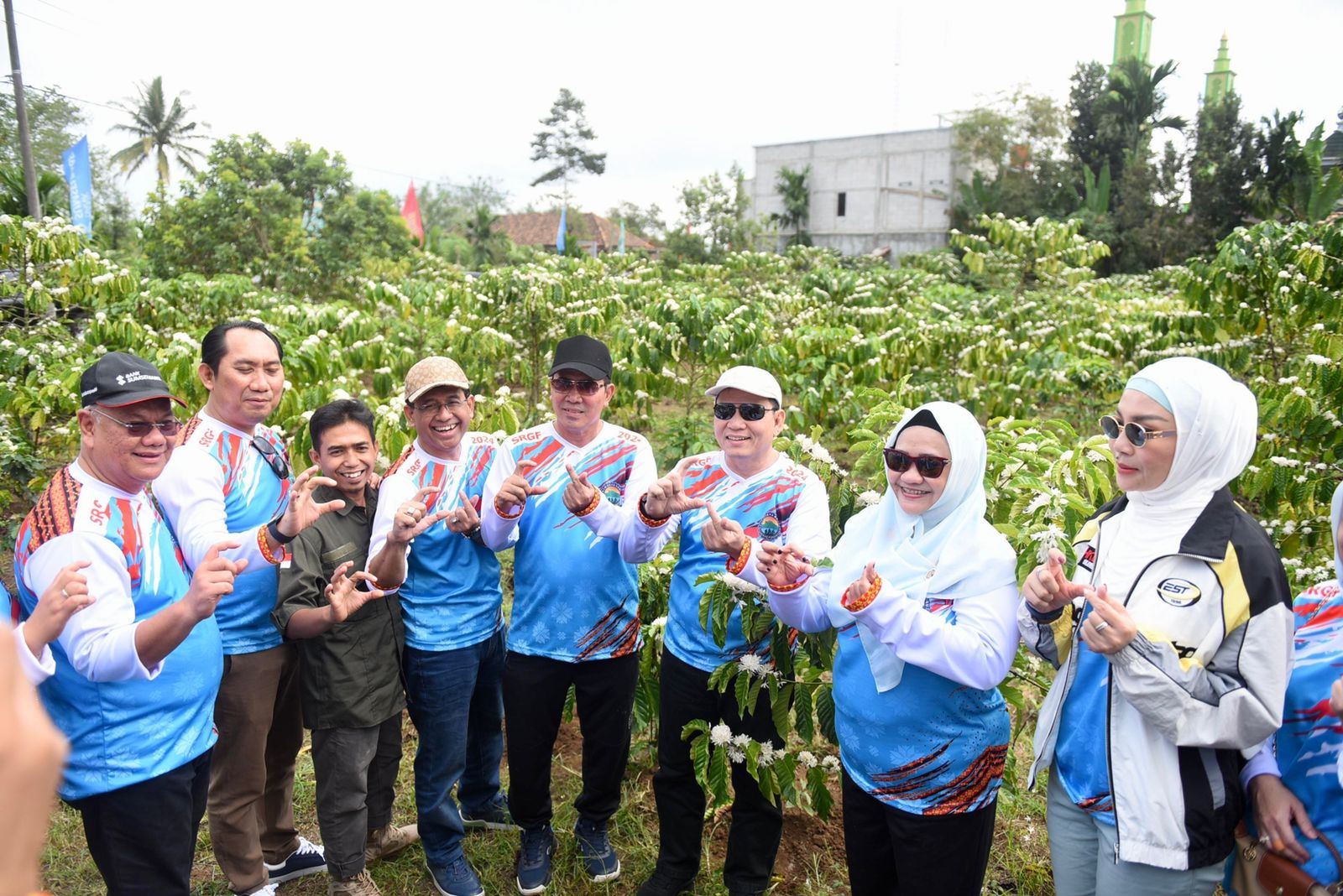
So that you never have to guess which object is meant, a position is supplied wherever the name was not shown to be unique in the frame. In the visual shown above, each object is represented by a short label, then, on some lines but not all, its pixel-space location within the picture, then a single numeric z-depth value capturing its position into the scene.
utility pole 12.20
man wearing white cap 2.77
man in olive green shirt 2.73
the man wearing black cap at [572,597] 2.96
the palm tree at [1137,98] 31.73
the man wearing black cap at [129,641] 2.12
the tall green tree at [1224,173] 27.28
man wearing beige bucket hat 2.93
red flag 23.52
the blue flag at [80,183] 14.47
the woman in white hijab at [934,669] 2.17
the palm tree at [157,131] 39.19
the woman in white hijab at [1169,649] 1.85
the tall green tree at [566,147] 40.53
